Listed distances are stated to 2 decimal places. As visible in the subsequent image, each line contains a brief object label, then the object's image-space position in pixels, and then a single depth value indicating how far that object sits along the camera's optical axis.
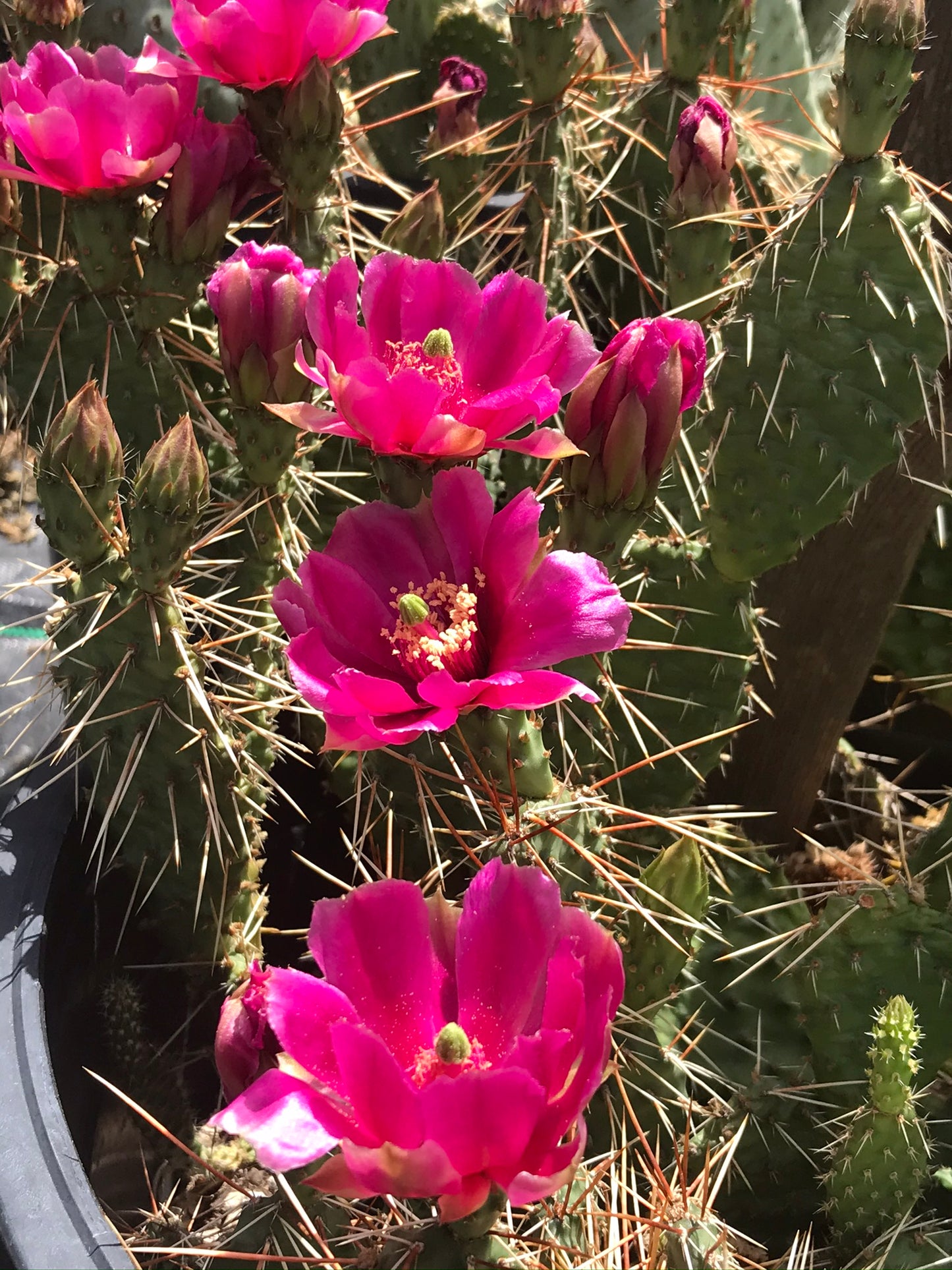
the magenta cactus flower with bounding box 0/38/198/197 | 0.32
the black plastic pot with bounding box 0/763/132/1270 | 0.27
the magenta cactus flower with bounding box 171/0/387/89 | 0.32
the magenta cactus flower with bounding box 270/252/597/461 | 0.26
